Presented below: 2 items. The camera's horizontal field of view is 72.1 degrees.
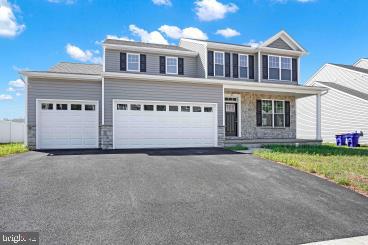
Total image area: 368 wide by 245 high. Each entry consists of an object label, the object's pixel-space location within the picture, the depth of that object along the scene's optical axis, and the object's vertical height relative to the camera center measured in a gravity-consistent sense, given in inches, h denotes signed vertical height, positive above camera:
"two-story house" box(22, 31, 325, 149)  490.6 +57.6
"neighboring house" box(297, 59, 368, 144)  751.1 +61.5
